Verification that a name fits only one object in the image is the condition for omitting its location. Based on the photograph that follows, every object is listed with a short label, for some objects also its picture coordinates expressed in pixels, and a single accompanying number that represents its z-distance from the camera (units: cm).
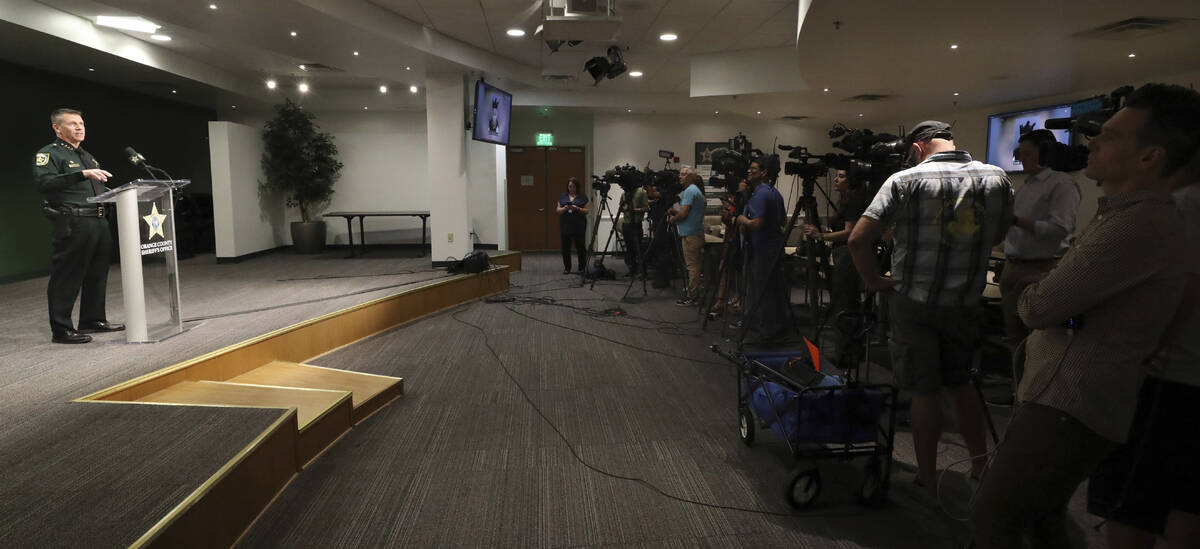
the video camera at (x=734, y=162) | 505
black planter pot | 1057
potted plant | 1014
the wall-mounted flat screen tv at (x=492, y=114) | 801
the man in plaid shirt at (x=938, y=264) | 224
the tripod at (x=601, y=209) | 781
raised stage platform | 188
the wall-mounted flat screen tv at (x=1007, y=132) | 806
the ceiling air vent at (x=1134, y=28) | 434
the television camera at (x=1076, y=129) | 182
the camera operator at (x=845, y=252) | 416
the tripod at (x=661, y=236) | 688
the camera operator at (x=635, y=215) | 769
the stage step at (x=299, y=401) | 279
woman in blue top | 834
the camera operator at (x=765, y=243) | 463
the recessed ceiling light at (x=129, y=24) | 636
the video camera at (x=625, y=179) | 751
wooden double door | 1192
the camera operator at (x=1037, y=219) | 307
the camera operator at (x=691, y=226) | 629
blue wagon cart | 231
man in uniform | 407
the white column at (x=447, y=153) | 818
